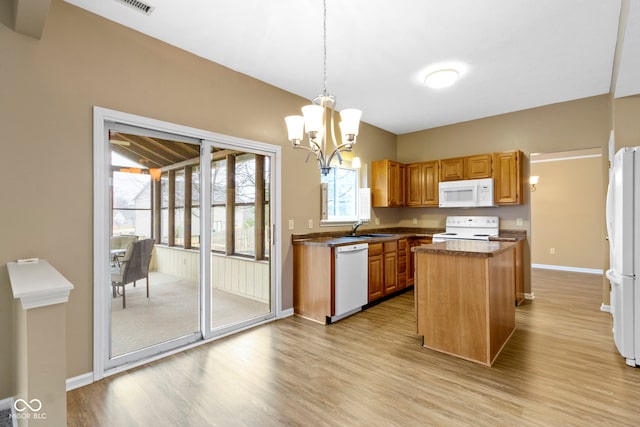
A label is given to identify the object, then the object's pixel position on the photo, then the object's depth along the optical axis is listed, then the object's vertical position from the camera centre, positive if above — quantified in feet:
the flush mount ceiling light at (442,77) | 10.92 +4.91
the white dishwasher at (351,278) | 11.96 -2.55
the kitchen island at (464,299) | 8.66 -2.49
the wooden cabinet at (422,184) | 17.40 +1.81
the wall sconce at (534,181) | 22.34 +2.41
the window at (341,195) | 14.93 +1.08
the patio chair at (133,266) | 8.68 -1.44
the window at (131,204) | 8.55 +0.36
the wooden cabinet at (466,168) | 15.53 +2.46
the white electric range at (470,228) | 15.70 -0.71
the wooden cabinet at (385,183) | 17.19 +1.82
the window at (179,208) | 9.94 +0.27
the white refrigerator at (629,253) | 8.35 -1.07
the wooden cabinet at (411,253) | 16.84 -2.07
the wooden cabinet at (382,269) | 13.98 -2.55
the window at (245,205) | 11.47 +0.42
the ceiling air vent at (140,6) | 7.39 +5.10
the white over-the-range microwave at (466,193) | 15.23 +1.10
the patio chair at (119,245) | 8.50 -0.80
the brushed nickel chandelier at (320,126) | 7.27 +2.18
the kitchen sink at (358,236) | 14.63 -1.03
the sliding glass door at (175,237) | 8.26 -0.66
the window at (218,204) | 10.60 +0.42
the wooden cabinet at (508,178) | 14.62 +1.74
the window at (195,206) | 10.19 +0.33
